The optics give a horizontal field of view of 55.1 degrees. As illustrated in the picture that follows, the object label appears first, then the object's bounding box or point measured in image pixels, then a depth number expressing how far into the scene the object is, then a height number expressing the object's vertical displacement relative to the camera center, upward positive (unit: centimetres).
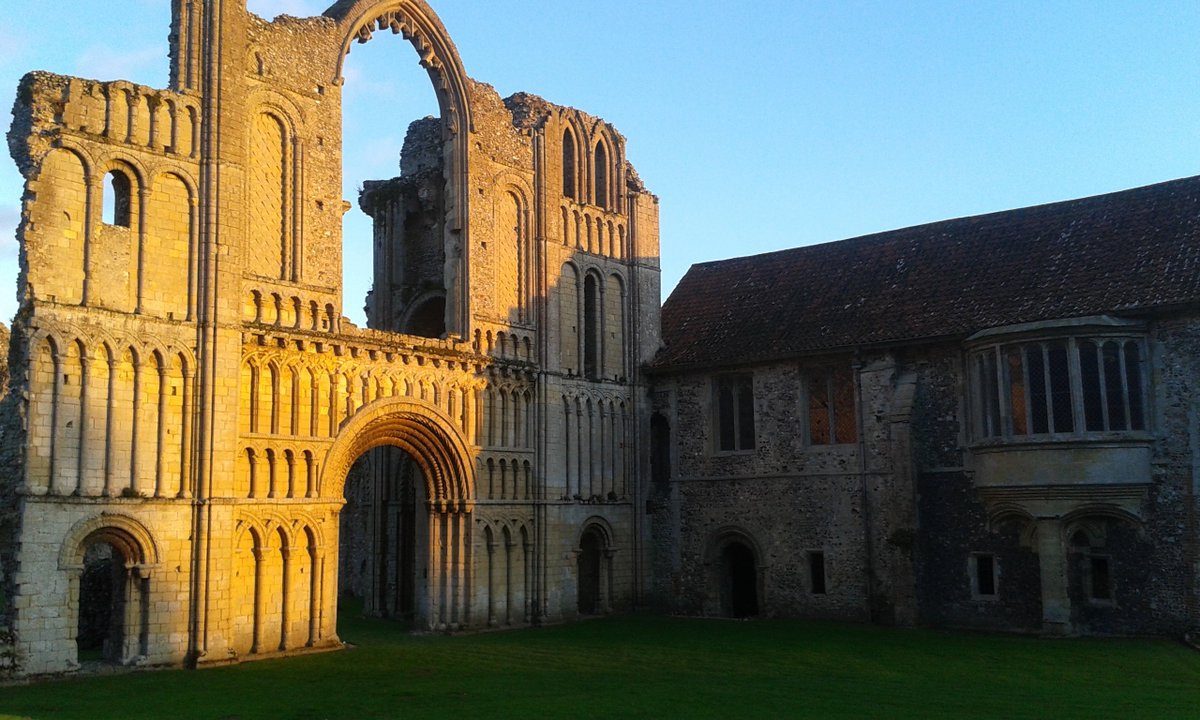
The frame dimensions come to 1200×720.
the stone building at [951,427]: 2336 +185
